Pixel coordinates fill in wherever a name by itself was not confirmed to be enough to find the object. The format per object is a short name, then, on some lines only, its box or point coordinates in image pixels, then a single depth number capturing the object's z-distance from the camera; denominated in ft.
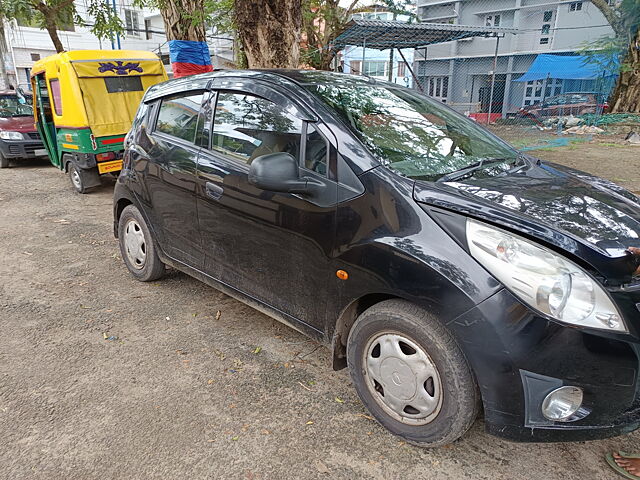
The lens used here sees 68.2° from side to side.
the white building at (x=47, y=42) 90.17
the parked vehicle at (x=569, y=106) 63.21
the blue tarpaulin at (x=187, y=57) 24.58
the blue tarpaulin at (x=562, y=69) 65.41
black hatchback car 6.10
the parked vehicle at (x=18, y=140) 34.17
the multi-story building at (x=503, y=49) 81.10
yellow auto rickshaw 25.17
